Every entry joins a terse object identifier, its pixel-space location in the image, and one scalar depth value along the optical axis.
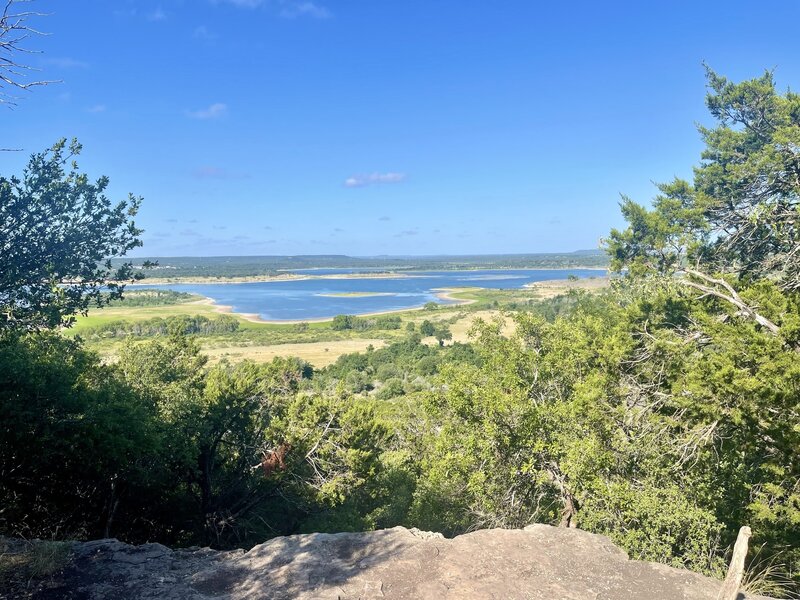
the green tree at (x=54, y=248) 7.67
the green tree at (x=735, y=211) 11.05
